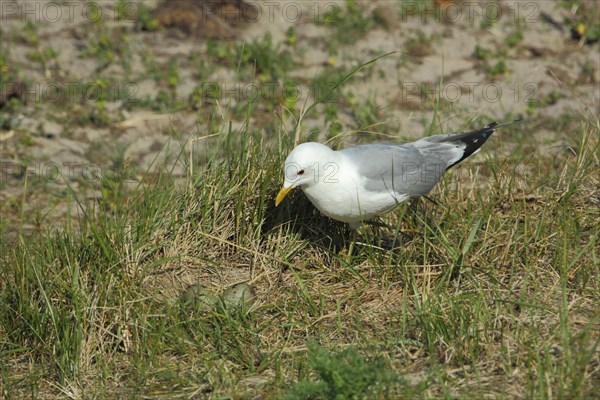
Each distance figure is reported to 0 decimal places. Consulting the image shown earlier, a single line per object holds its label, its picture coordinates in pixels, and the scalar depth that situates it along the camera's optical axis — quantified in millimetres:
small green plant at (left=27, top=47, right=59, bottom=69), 13766
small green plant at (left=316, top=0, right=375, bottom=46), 14211
